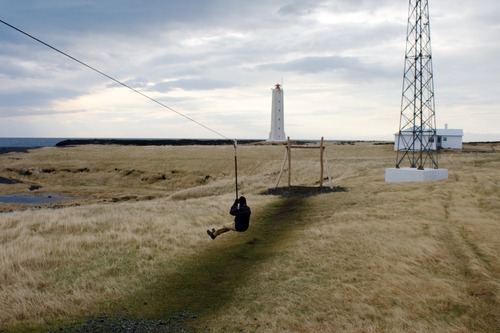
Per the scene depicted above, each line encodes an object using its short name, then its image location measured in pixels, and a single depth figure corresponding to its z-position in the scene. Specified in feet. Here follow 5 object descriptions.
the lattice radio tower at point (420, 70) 106.83
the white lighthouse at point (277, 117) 368.48
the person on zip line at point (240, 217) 53.05
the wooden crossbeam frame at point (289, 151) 112.07
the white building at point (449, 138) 235.61
